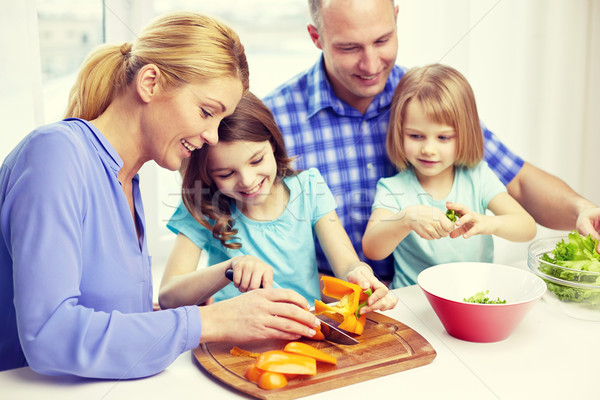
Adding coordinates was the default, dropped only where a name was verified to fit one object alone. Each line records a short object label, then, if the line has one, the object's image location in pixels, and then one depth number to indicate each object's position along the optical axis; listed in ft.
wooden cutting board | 2.97
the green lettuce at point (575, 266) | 3.76
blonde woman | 2.92
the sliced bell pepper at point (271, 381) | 2.90
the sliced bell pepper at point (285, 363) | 2.95
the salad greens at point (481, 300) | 3.61
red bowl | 3.41
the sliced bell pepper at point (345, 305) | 3.52
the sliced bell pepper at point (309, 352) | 3.15
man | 5.68
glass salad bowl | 3.74
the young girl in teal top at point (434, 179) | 5.07
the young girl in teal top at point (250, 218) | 4.52
